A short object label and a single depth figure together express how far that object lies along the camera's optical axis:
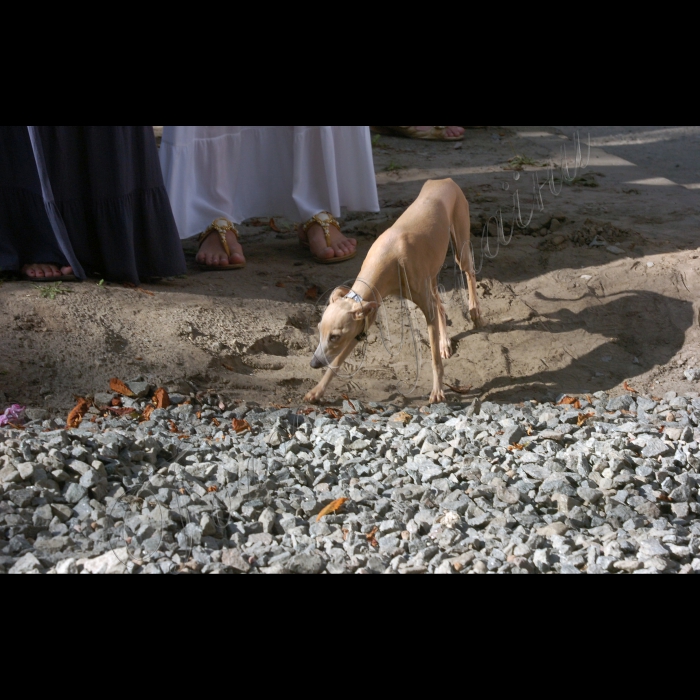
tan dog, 3.61
